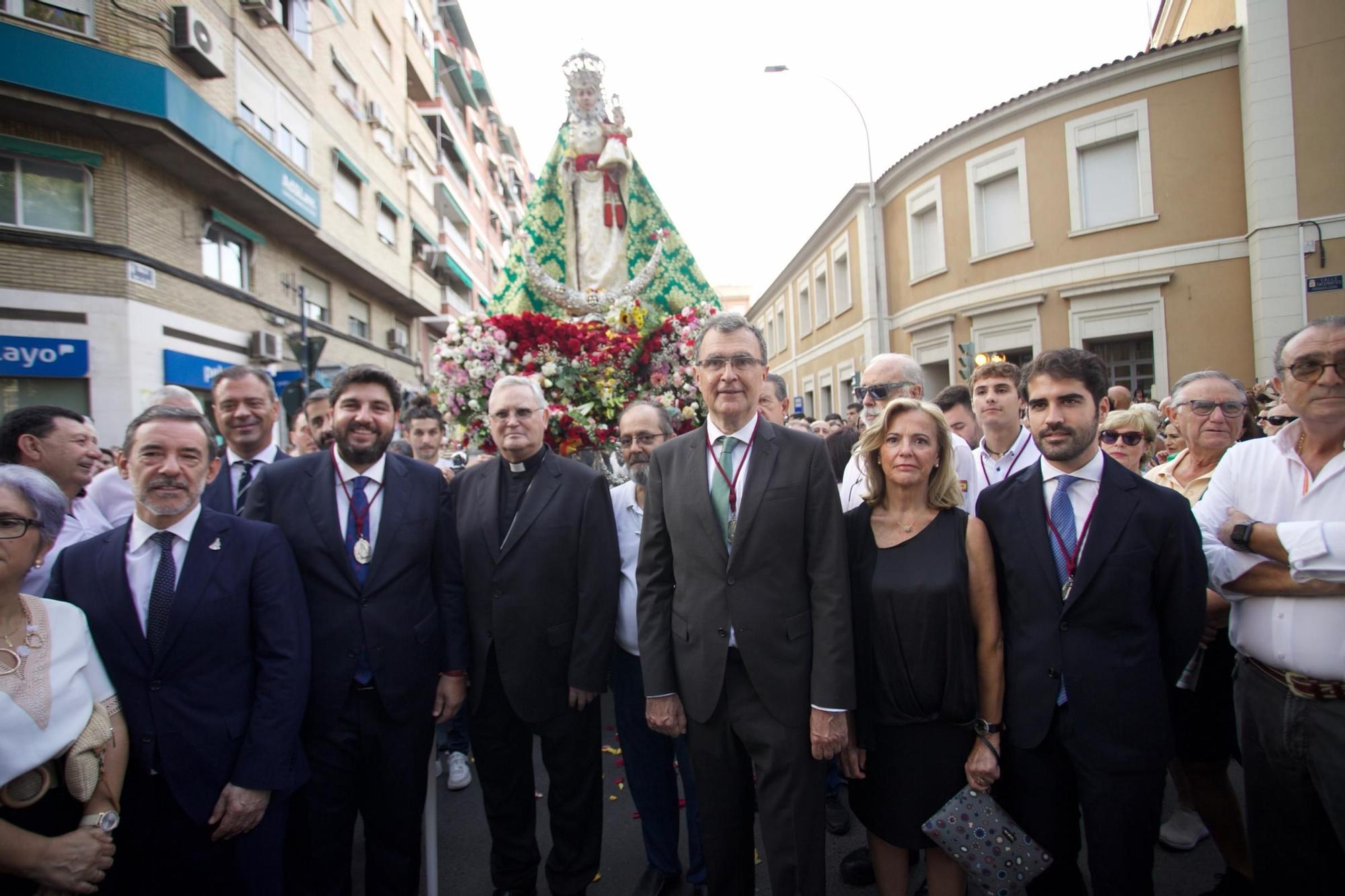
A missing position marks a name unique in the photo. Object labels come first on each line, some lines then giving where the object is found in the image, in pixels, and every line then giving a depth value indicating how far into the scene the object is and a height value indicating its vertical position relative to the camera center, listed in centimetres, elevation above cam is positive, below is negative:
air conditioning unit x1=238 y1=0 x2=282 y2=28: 1305 +916
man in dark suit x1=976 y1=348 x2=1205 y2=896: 210 -67
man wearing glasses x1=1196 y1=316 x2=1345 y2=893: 202 -61
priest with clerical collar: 273 -83
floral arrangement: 396 +54
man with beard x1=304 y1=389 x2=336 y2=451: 455 +34
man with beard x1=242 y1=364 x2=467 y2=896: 249 -66
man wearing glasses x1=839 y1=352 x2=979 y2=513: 339 +27
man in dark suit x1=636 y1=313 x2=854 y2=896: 227 -61
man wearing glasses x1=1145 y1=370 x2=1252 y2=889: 274 -120
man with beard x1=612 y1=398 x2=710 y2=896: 292 -128
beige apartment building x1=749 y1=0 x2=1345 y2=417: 1152 +450
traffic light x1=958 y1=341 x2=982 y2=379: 1293 +153
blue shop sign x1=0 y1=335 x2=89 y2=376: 946 +177
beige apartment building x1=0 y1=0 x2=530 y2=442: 955 +519
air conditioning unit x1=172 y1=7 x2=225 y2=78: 1081 +711
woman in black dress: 227 -76
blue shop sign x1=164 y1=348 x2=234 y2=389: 1113 +180
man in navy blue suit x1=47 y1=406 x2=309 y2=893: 213 -65
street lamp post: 1845 +371
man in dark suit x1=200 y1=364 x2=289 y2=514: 347 +26
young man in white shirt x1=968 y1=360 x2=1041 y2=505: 365 +8
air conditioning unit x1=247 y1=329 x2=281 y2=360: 1379 +257
